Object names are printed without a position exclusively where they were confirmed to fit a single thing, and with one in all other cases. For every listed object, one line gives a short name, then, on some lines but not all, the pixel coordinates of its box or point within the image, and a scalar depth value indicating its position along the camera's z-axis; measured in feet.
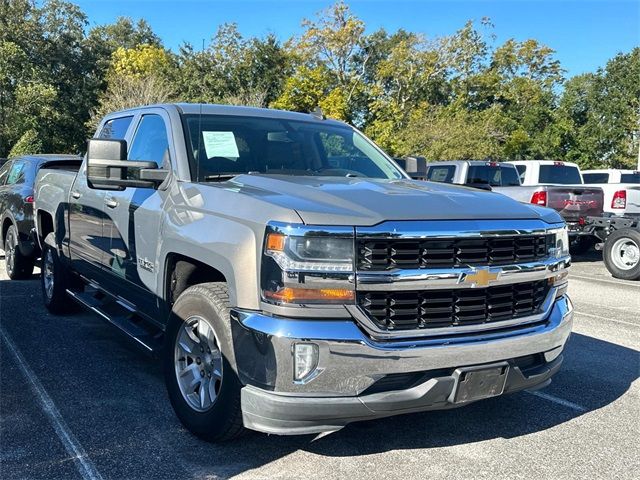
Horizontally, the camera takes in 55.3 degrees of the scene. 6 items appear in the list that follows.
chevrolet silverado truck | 9.63
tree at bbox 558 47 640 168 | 134.72
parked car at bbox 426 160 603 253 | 39.27
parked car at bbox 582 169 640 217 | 39.37
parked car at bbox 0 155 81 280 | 27.99
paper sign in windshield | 13.91
